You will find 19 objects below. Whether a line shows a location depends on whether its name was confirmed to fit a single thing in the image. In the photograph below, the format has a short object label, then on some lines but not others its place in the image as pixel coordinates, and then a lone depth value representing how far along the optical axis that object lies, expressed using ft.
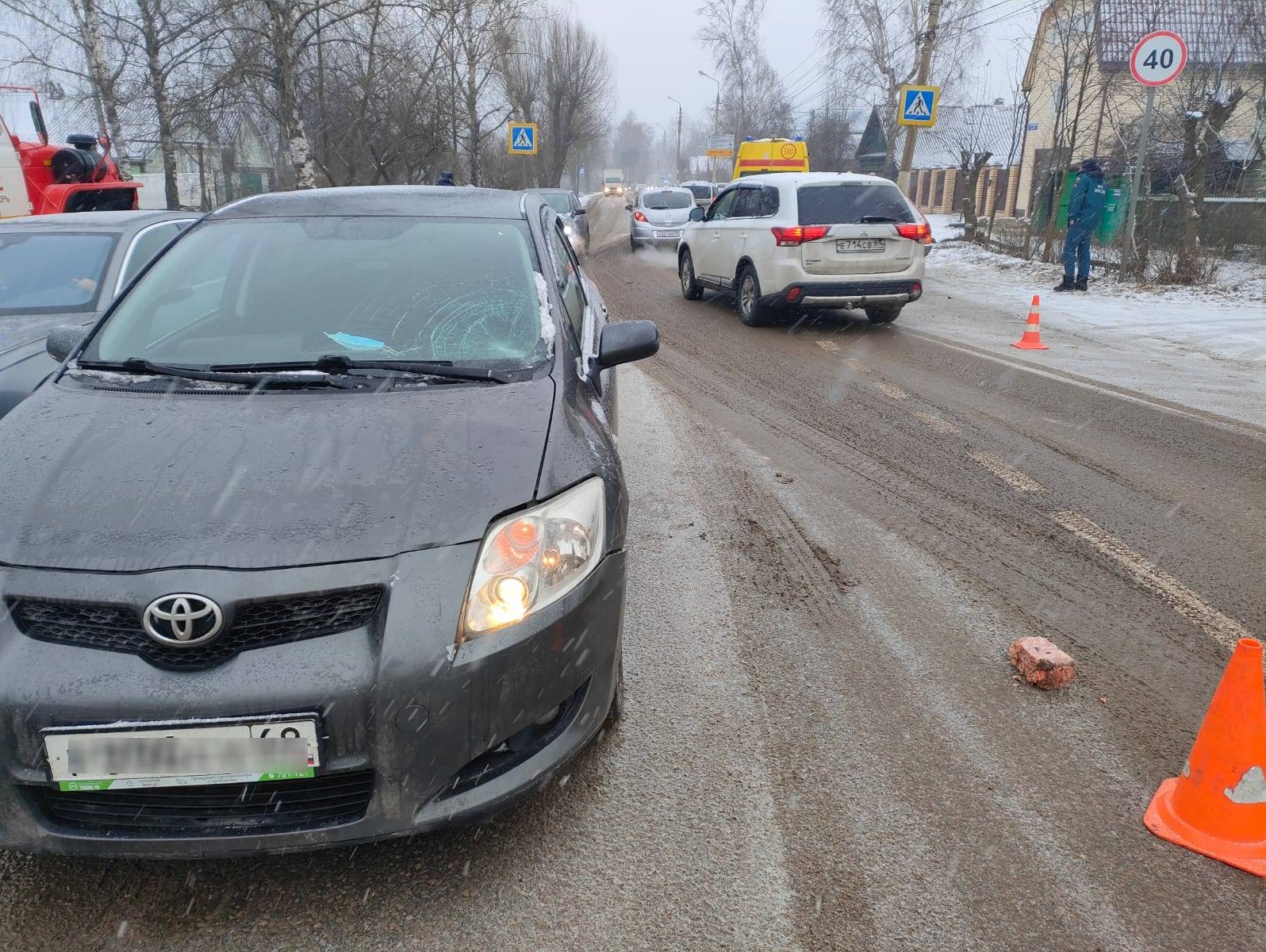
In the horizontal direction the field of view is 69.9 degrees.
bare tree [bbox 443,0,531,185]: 97.55
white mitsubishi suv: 32.96
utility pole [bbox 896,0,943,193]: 82.38
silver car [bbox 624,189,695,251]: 76.64
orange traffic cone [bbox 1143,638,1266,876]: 7.84
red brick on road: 10.44
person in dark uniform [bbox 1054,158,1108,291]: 42.09
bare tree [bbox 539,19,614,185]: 171.11
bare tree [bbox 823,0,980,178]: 133.49
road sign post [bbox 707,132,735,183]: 198.41
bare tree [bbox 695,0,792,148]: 209.77
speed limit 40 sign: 39.19
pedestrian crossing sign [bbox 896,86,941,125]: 66.95
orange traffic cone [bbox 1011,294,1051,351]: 31.71
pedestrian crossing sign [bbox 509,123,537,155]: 87.04
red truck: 44.52
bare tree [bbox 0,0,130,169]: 66.64
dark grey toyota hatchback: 6.48
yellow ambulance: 89.04
